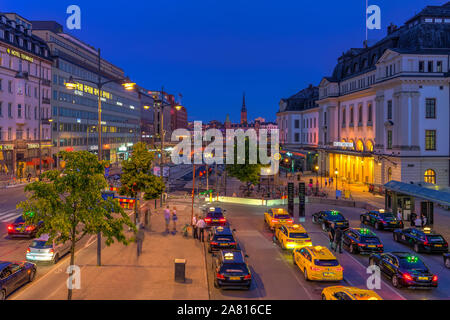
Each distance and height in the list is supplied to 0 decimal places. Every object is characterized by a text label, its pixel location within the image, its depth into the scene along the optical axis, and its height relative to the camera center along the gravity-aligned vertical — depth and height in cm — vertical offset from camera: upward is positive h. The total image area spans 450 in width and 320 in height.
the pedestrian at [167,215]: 3010 -432
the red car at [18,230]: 2620 -471
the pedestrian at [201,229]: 2677 -476
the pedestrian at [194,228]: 2789 -482
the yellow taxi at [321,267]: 1864 -502
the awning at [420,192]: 2750 -258
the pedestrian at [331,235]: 2651 -514
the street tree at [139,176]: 3041 -146
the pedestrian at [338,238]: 2461 -486
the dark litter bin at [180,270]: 1780 -494
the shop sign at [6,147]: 6004 +133
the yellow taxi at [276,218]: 3067 -463
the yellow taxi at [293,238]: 2458 -486
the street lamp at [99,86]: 2003 +385
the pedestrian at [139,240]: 2242 -472
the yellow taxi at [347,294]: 1355 -461
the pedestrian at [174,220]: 3016 -471
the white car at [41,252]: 2102 -491
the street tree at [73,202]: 1433 -165
